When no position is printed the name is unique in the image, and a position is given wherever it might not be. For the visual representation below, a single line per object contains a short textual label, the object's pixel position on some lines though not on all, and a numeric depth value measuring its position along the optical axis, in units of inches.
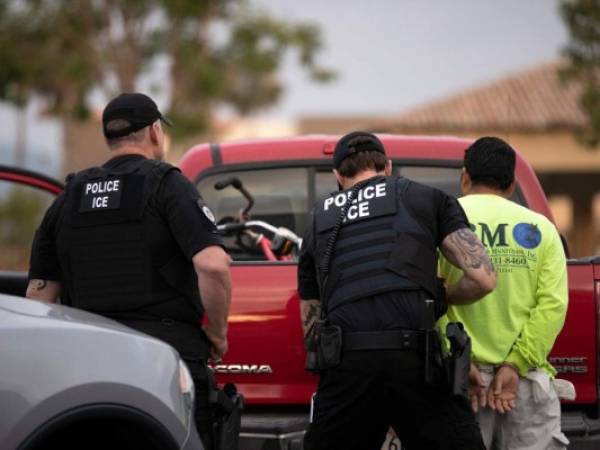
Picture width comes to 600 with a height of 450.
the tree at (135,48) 2432.3
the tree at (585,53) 1699.1
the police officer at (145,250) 391.5
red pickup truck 447.2
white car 336.5
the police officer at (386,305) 386.0
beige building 3129.9
